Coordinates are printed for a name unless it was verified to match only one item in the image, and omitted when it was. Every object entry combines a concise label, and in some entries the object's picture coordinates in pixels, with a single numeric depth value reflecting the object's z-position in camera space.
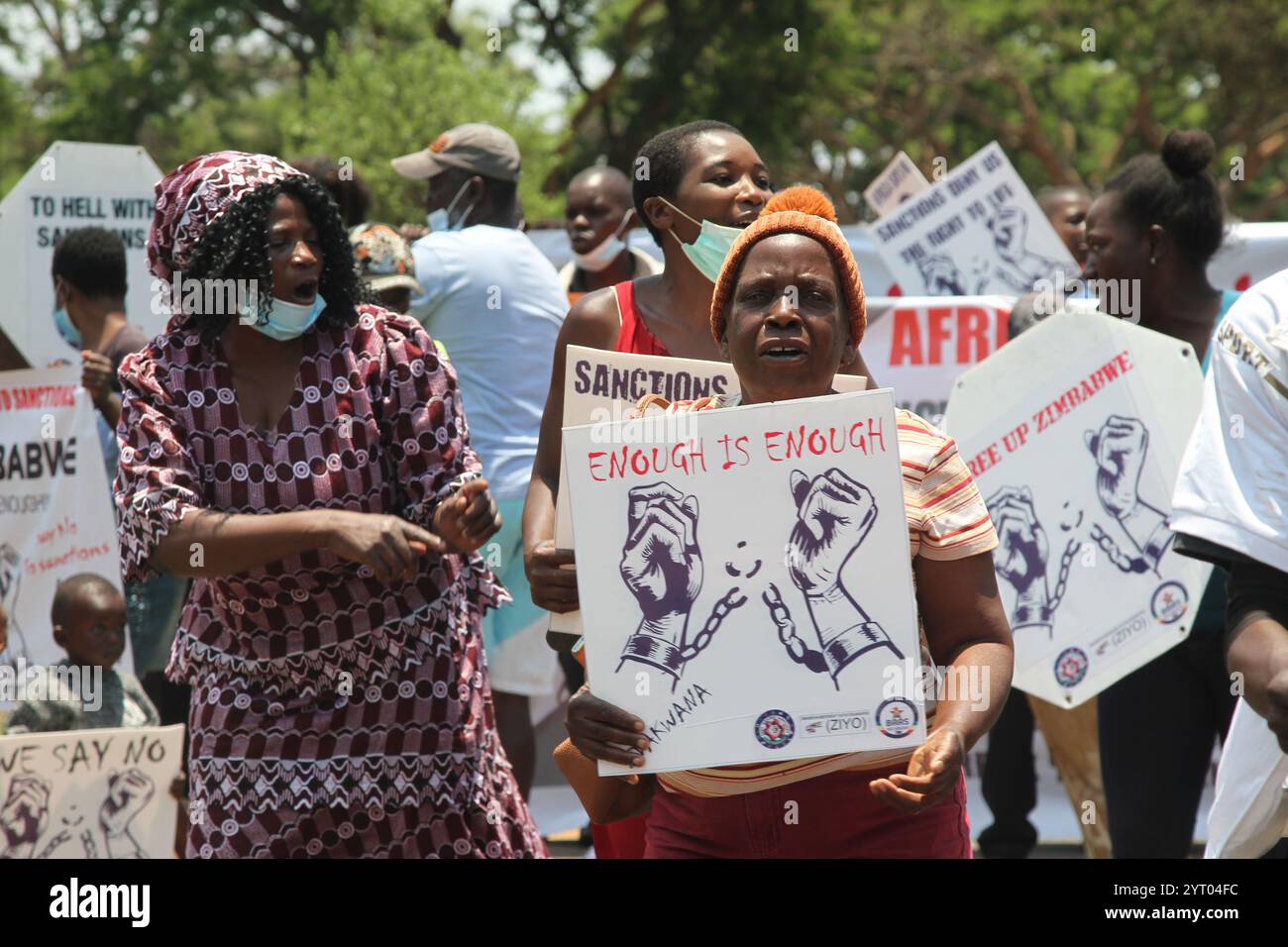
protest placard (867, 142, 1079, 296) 8.05
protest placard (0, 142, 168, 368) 7.58
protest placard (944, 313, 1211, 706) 4.62
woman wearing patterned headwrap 3.63
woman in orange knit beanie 2.65
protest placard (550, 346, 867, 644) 3.54
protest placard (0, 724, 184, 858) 4.96
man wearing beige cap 5.53
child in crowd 5.58
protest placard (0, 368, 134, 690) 7.18
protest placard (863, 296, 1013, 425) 7.46
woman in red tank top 3.85
